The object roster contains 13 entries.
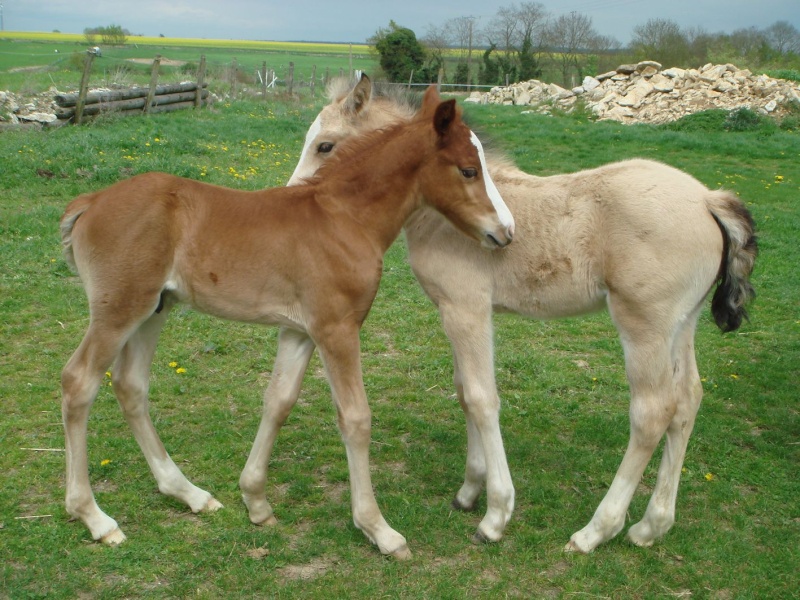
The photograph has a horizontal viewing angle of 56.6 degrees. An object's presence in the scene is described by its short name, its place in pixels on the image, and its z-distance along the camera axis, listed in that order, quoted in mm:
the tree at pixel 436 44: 38575
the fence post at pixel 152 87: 16703
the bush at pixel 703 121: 19125
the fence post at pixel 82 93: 14180
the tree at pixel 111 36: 53812
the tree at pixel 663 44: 33875
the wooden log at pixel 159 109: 15509
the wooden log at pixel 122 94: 14070
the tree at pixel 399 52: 27516
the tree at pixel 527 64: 36438
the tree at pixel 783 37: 41812
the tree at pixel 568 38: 41019
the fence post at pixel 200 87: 19172
